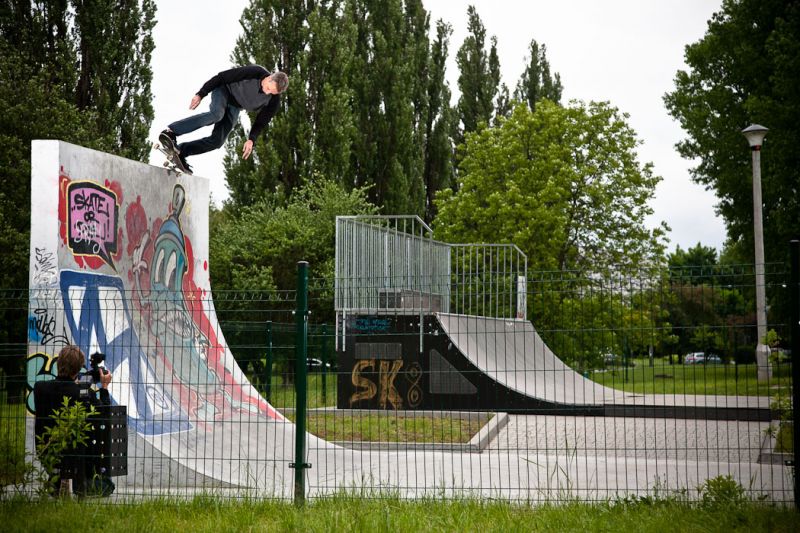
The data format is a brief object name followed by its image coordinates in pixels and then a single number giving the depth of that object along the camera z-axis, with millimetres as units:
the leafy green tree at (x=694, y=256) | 92688
